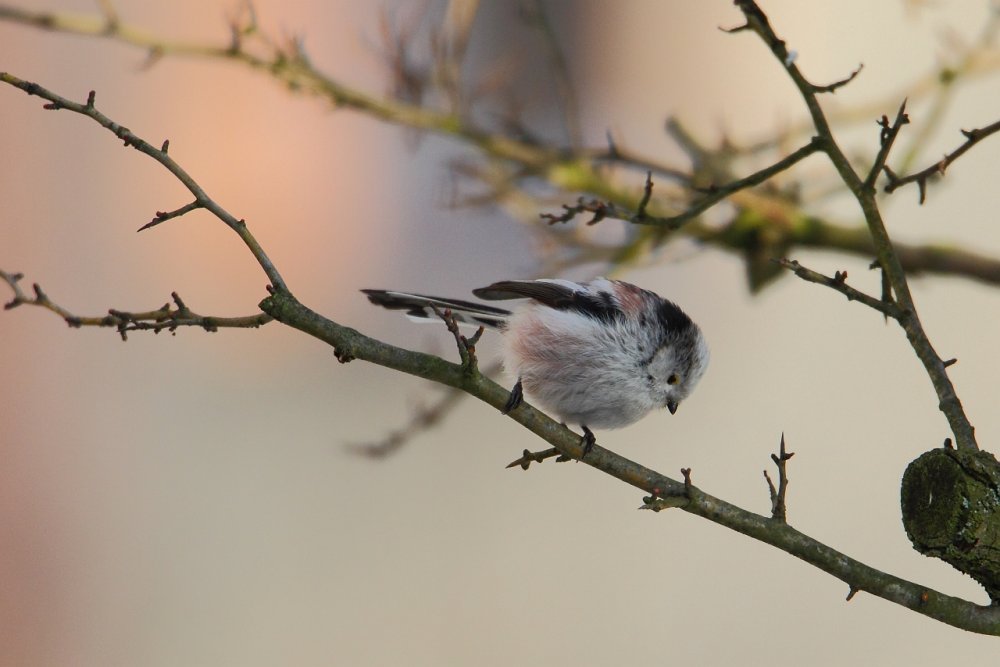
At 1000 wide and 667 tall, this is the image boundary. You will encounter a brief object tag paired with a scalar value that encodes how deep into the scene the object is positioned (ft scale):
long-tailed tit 13.92
